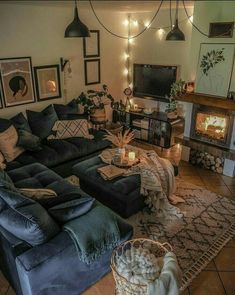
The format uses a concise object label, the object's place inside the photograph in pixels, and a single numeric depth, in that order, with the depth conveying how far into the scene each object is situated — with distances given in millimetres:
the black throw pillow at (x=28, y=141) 3738
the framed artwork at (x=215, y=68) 3652
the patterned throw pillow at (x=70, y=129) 4250
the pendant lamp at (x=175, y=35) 3229
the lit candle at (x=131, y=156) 3470
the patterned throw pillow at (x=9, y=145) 3586
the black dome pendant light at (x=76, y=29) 2756
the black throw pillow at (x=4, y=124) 3676
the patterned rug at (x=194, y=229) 2571
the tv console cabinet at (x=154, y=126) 4898
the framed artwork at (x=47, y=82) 4445
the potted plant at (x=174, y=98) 4320
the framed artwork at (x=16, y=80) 4031
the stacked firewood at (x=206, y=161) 4184
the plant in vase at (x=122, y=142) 3551
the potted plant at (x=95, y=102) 4825
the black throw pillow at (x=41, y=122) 4176
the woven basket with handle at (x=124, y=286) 1595
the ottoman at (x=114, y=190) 2996
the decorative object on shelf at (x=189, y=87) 4243
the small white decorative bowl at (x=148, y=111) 5309
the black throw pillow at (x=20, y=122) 3933
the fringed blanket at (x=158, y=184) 3107
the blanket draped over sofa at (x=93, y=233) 2020
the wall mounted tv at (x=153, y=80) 5025
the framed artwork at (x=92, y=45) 4996
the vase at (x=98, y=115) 4980
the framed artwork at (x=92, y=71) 5156
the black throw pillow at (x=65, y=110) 4480
